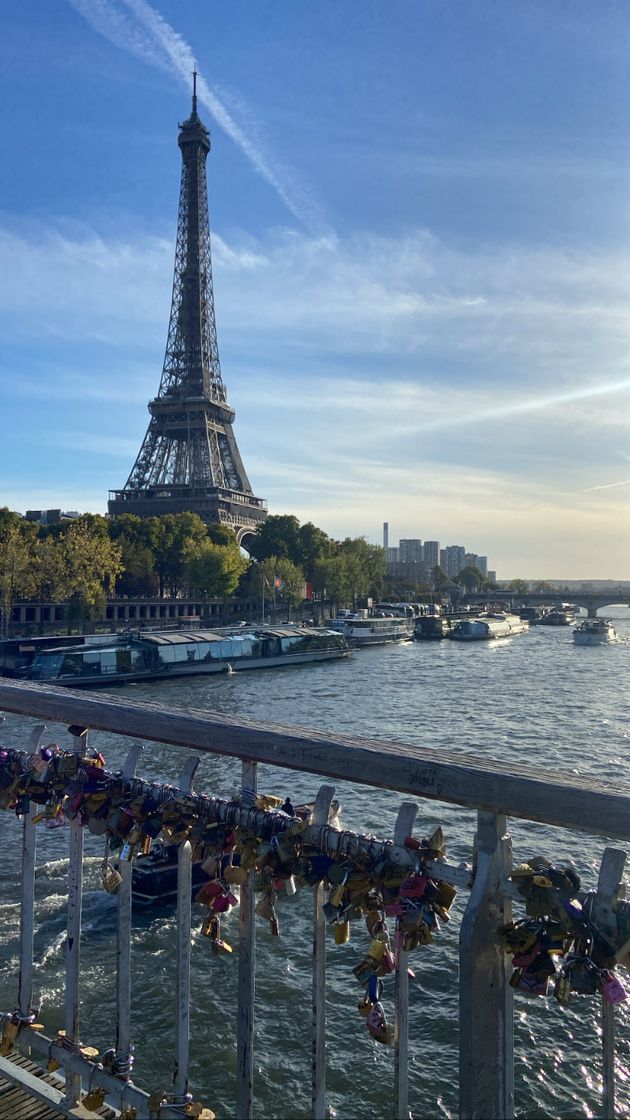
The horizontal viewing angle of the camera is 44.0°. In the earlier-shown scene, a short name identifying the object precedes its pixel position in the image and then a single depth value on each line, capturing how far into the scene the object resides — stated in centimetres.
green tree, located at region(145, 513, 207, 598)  7069
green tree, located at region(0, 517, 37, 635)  4894
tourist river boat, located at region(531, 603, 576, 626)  11054
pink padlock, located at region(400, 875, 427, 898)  236
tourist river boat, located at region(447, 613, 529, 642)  7875
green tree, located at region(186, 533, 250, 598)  6931
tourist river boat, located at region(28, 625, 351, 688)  3847
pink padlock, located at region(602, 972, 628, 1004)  202
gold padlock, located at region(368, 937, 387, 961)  247
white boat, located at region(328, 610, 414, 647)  6706
